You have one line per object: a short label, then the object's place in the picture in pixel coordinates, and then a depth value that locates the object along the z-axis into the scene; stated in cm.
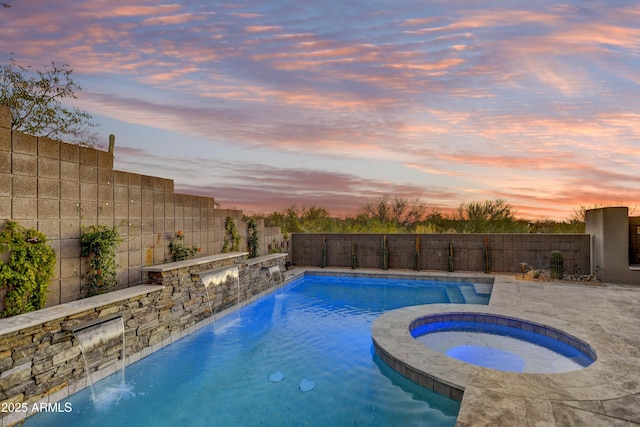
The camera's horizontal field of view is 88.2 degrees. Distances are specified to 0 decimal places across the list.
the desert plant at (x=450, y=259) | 1012
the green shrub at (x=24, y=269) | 335
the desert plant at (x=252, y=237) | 862
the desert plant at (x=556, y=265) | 861
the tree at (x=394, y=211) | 1587
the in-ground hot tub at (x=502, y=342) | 407
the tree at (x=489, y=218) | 1207
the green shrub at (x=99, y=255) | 428
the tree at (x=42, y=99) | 620
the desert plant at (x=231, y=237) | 766
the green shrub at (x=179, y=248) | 595
